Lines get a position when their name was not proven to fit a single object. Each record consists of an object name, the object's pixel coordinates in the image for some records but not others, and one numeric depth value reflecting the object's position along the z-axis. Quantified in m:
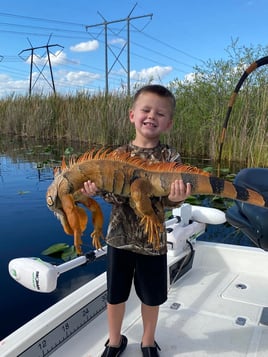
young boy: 1.90
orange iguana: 1.70
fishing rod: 2.33
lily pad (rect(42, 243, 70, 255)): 4.30
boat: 1.99
